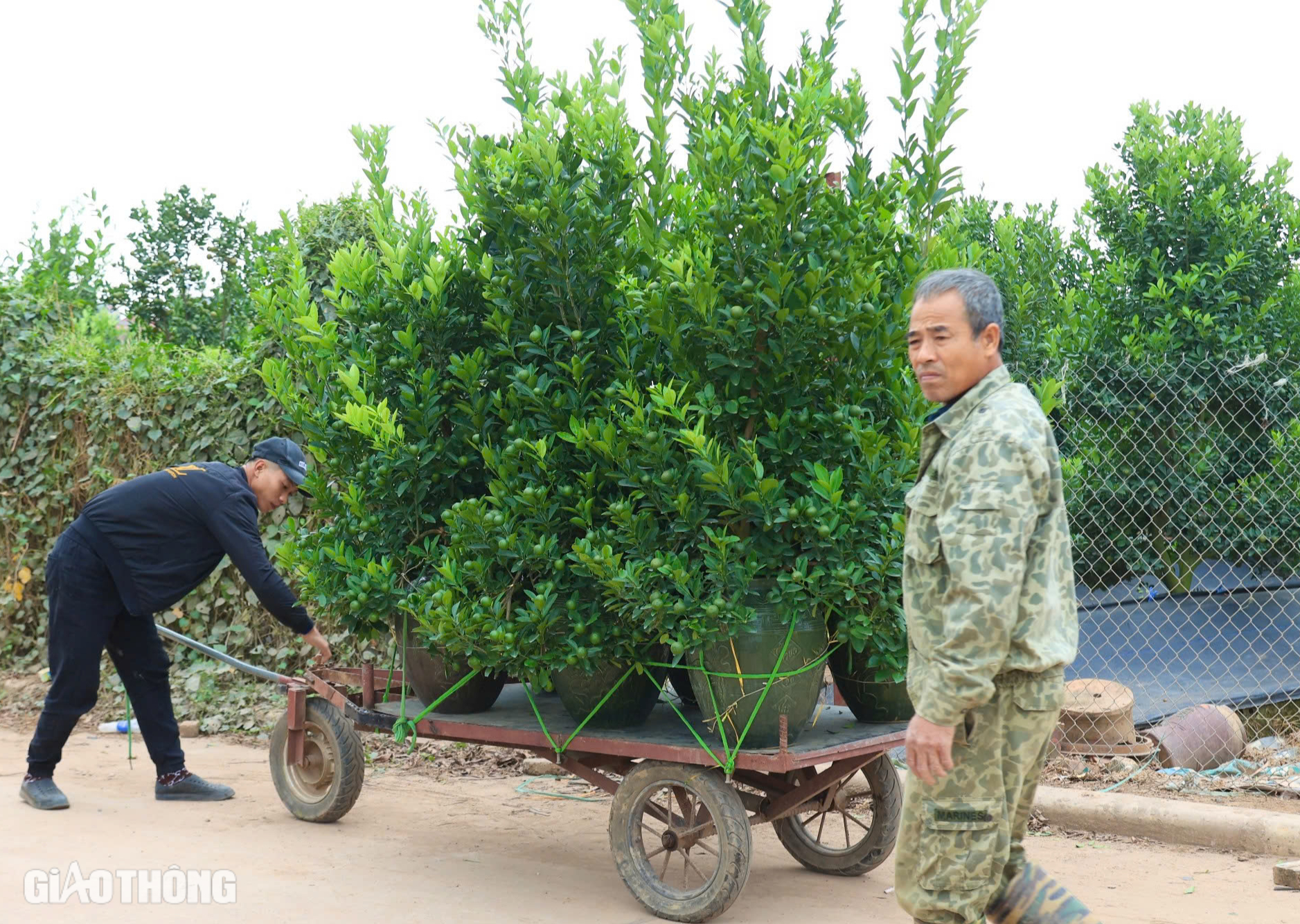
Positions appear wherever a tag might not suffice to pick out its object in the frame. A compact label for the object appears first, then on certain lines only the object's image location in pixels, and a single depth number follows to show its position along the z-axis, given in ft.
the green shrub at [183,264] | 54.24
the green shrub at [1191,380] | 23.53
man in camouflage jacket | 8.97
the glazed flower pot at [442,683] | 15.94
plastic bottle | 25.14
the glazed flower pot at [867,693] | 14.53
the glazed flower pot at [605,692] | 14.48
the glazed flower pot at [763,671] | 13.29
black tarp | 22.38
